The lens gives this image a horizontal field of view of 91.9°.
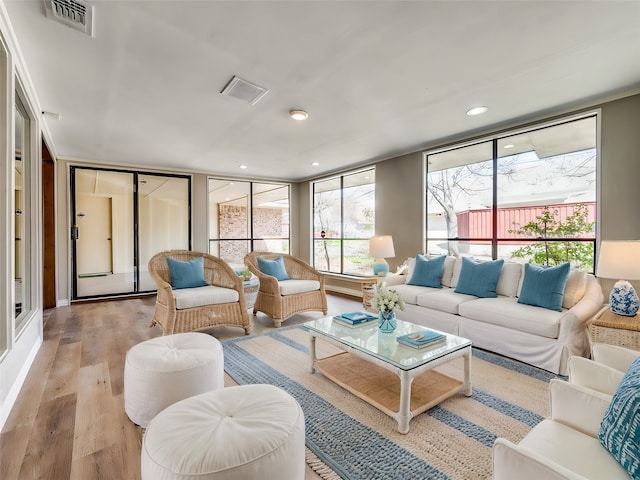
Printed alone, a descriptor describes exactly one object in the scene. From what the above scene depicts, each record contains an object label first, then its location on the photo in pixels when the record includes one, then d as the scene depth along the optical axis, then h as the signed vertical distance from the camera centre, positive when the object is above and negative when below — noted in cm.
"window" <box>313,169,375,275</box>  584 +28
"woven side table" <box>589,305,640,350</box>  222 -70
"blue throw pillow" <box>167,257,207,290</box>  366 -46
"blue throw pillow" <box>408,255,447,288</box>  386 -47
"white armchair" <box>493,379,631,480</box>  88 -72
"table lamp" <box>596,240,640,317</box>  234 -26
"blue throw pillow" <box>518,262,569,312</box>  280 -48
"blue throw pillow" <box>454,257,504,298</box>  333 -47
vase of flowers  243 -56
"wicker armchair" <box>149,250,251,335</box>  323 -78
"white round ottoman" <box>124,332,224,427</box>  178 -83
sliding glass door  536 +20
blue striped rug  153 -113
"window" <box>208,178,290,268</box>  655 +39
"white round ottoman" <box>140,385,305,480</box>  103 -74
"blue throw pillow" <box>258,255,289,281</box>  427 -45
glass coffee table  186 -99
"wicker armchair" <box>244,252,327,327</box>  390 -79
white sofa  251 -77
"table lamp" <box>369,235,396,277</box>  455 -23
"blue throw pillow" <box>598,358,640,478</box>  88 -58
